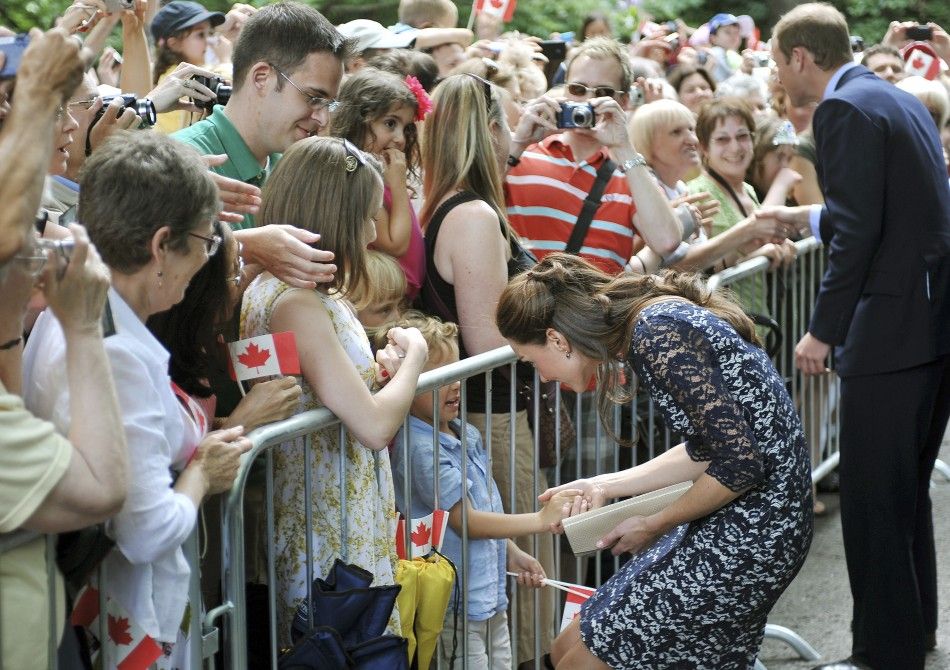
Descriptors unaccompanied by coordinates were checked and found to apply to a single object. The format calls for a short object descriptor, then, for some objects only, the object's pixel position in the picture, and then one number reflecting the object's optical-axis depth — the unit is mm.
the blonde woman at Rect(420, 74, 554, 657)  4297
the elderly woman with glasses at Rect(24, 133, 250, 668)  2518
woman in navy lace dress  3248
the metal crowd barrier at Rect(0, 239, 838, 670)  2939
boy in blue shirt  3828
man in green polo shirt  3938
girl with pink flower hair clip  4223
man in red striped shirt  5117
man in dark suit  4473
